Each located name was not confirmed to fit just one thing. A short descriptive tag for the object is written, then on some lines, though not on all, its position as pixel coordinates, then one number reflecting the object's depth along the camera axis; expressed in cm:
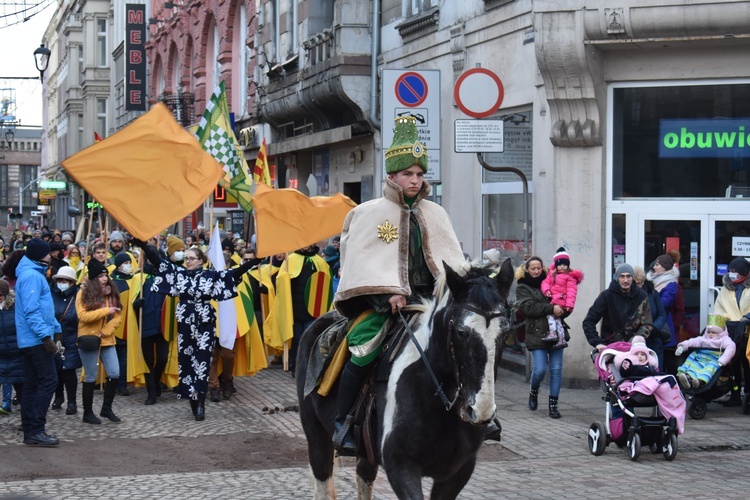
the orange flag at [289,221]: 1102
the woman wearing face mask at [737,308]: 1282
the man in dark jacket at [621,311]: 1178
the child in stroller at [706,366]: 1238
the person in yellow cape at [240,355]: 1384
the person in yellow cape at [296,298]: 1562
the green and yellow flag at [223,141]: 1413
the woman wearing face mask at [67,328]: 1232
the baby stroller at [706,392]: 1241
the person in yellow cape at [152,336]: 1386
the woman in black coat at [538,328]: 1227
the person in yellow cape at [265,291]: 1580
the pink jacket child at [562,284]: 1240
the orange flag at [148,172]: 867
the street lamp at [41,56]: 2880
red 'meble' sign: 4906
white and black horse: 562
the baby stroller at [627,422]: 1023
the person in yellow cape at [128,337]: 1386
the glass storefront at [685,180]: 1407
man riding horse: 650
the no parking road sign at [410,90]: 1452
